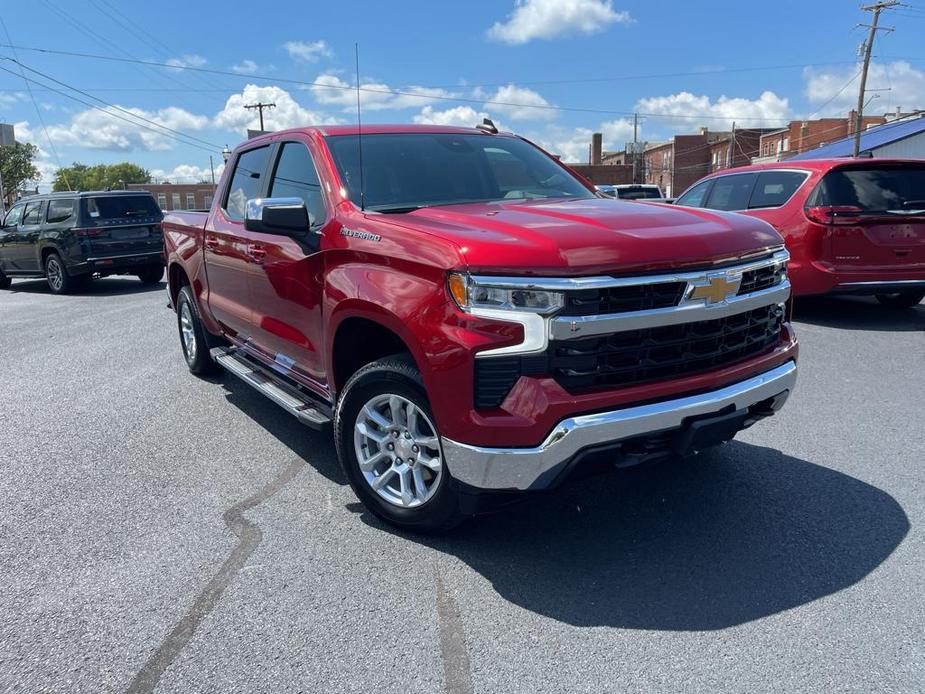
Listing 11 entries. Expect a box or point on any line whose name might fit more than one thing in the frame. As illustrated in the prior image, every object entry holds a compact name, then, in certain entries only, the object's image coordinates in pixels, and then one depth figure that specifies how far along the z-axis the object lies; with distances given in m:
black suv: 14.13
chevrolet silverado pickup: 2.83
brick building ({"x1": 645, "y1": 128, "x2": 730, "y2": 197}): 74.19
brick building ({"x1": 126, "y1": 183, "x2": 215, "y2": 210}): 101.56
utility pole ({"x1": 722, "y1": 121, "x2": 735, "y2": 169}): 67.56
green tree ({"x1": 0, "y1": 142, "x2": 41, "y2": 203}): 80.53
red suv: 7.77
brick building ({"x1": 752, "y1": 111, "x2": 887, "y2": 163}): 63.19
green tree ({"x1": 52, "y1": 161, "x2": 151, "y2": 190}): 132.75
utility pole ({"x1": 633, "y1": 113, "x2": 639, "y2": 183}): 70.09
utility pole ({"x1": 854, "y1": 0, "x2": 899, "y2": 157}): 39.59
